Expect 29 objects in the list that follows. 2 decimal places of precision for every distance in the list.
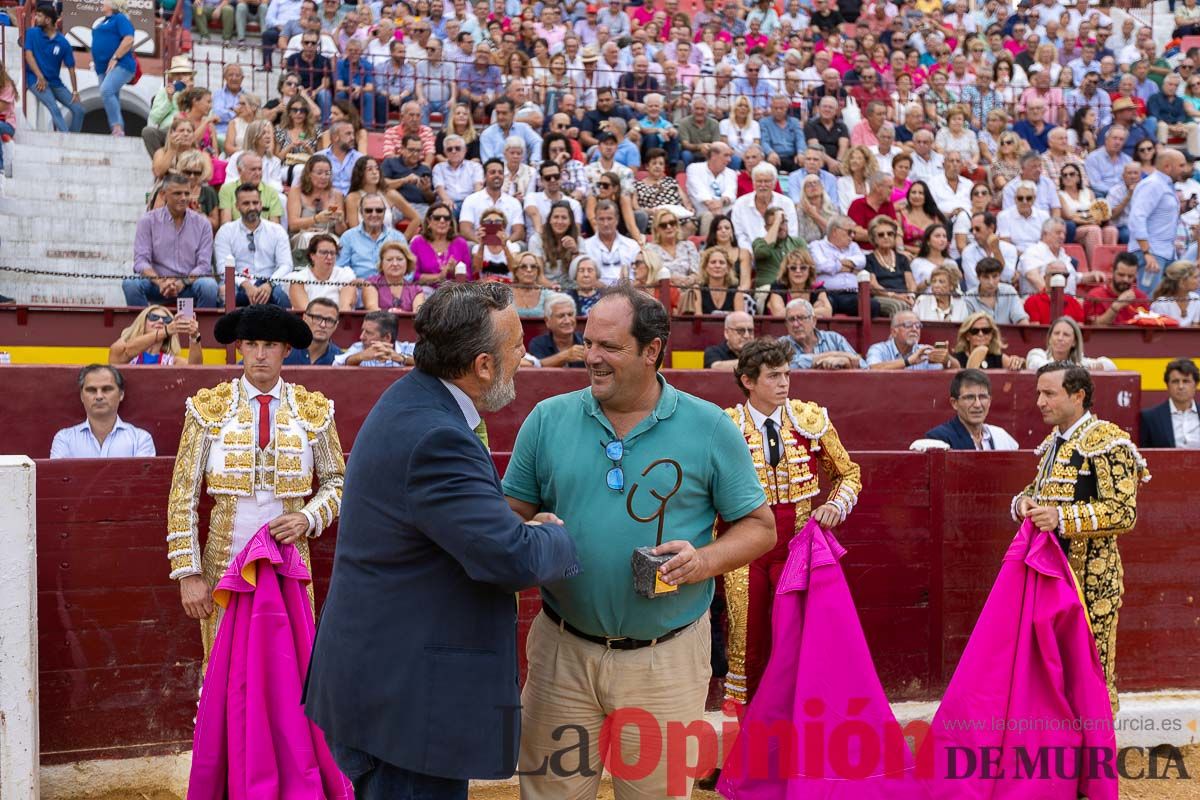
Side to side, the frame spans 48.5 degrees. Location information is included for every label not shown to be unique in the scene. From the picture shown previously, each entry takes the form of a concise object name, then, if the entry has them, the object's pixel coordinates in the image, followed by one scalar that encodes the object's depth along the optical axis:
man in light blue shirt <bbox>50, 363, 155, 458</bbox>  5.12
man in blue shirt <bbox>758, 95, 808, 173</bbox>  11.53
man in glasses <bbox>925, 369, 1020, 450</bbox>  5.64
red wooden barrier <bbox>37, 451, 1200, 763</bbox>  4.55
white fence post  3.94
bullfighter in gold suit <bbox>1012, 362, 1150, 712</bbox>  4.62
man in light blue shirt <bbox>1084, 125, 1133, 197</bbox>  12.53
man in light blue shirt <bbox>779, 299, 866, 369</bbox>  7.04
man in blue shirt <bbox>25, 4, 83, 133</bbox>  10.50
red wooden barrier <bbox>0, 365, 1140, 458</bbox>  5.35
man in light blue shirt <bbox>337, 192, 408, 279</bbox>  8.02
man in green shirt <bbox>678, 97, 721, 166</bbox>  11.38
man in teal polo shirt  2.90
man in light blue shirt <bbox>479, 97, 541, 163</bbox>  10.30
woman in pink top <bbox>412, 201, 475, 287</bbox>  8.22
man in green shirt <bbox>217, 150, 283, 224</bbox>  8.30
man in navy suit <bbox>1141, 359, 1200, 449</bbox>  6.99
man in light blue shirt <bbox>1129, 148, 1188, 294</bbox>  11.16
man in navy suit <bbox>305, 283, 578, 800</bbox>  2.50
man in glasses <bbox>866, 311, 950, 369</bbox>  7.30
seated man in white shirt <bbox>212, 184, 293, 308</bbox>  7.75
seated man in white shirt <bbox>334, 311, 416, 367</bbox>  6.12
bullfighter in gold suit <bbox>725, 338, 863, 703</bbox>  4.77
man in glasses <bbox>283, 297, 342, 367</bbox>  6.33
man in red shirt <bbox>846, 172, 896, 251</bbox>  9.89
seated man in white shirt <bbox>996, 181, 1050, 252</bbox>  10.55
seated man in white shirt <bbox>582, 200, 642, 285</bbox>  8.48
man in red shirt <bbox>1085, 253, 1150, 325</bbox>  9.32
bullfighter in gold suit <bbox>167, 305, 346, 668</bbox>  4.38
